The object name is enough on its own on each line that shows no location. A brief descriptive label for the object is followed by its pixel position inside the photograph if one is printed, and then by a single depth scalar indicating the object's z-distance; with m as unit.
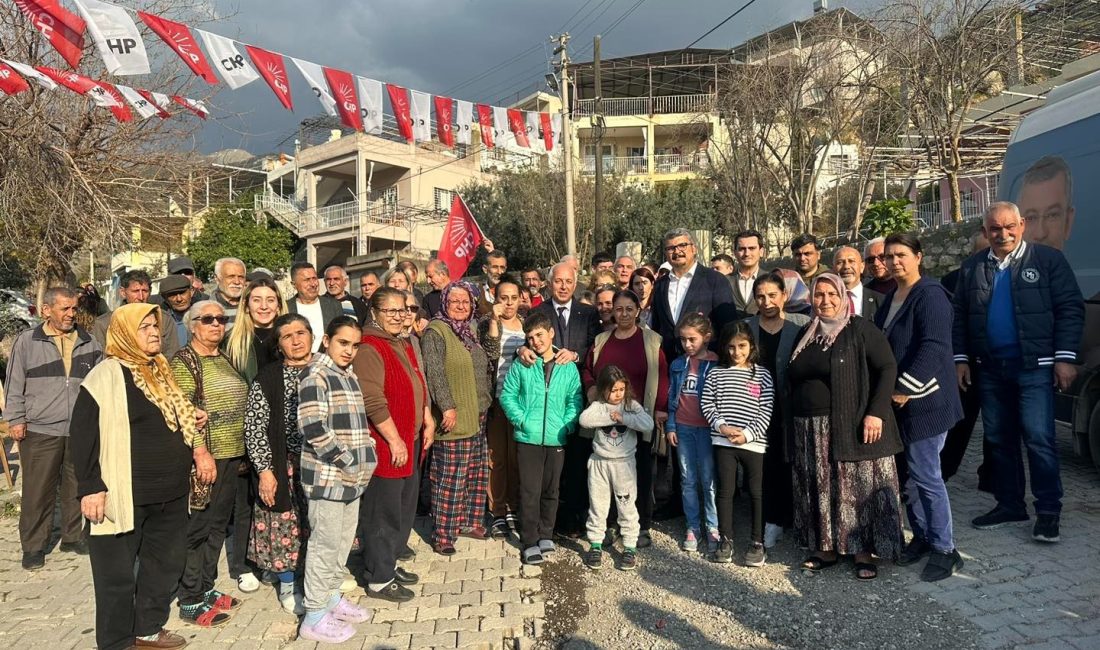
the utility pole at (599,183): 19.22
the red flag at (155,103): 8.08
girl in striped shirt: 4.36
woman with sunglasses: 3.83
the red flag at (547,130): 14.86
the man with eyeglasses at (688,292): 5.12
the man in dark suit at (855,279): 4.66
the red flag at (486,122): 13.13
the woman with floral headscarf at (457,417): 4.72
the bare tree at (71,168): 7.82
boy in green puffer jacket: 4.64
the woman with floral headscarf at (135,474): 3.18
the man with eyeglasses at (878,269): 5.14
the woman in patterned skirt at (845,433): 4.04
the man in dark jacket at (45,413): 4.96
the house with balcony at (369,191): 27.17
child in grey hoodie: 4.52
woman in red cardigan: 3.94
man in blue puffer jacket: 4.26
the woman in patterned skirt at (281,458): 3.76
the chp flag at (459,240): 10.38
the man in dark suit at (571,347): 4.98
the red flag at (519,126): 14.06
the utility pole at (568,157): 16.84
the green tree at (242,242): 27.64
